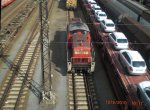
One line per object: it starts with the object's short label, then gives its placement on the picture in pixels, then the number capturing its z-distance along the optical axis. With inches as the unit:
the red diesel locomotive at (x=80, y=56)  1095.6
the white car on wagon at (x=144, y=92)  806.2
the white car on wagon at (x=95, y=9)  1800.9
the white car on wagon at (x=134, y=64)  1008.2
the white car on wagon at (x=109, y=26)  1466.5
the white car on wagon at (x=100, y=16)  1640.7
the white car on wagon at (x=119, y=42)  1232.2
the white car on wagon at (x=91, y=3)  2062.5
